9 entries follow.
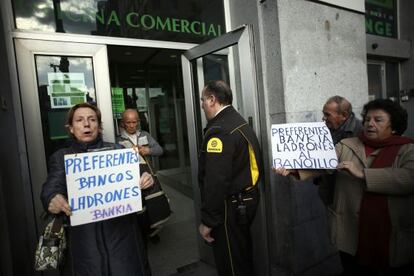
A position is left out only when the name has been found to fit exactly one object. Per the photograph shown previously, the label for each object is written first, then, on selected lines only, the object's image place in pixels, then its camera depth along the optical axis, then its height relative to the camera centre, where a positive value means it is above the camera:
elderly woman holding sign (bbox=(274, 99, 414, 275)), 1.84 -0.60
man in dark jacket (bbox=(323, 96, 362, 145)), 2.67 -0.10
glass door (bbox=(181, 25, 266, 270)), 3.39 +0.48
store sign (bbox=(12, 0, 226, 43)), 2.65 +1.15
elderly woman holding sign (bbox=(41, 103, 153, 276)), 1.79 -0.66
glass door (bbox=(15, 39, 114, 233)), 2.57 +0.40
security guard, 2.19 -0.49
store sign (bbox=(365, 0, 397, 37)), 5.01 +1.56
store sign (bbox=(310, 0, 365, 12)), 3.44 +1.28
